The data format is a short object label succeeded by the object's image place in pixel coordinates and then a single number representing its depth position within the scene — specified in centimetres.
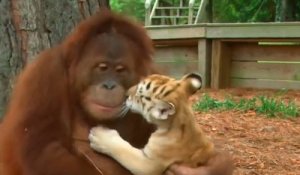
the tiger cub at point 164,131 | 356
